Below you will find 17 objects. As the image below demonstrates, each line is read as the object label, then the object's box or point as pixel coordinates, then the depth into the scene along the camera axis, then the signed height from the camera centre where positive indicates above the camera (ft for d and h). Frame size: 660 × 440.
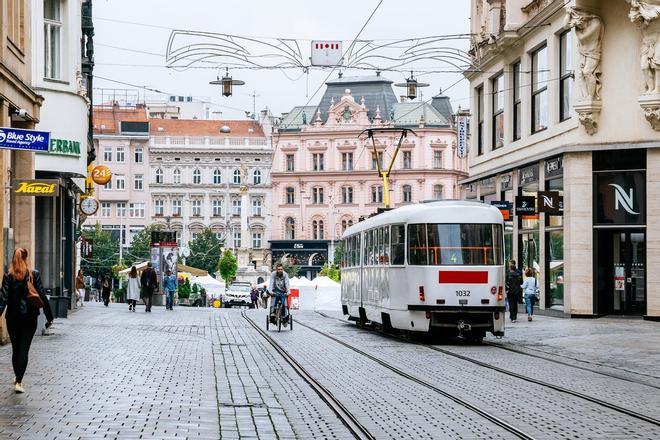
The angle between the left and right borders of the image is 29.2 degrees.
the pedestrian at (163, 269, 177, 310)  164.45 -4.66
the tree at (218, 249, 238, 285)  333.42 -3.64
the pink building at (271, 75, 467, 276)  431.02 +29.47
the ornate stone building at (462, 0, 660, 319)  108.27 +8.78
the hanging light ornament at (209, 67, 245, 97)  102.58 +13.86
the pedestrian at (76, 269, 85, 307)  172.10 -4.37
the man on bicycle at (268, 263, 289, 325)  98.73 -2.67
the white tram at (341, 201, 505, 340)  81.61 -1.05
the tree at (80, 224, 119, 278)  359.05 -0.12
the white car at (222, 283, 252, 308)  243.19 -8.65
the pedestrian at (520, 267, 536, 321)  113.29 -3.66
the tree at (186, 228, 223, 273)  392.27 +0.39
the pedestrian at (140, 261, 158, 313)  150.61 -3.57
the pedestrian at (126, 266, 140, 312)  152.15 -4.40
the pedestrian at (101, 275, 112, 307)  183.94 -5.48
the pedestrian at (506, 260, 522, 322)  111.34 -3.16
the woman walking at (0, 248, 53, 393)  45.50 -2.10
